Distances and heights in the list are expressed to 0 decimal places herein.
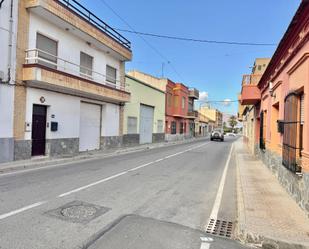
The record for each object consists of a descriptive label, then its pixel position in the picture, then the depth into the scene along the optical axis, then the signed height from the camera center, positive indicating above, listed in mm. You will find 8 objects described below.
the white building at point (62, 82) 12719 +2412
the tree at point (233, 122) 121900 +3879
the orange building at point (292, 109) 5910 +626
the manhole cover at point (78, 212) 5195 -1759
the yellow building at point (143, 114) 25064 +1465
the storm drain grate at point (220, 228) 4922 -1871
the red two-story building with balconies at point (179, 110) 39219 +3105
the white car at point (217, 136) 46875 -1028
